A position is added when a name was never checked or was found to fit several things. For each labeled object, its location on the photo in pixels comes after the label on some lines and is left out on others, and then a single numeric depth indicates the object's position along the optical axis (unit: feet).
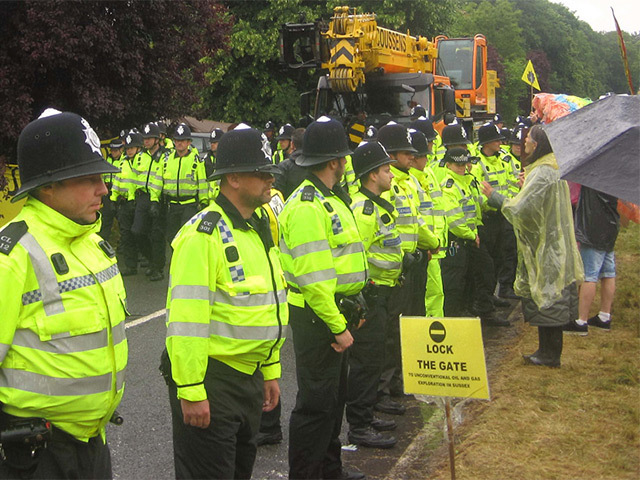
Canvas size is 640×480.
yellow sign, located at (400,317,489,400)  14.40
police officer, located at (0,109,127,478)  9.12
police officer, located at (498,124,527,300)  35.96
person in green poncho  22.98
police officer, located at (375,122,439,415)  21.54
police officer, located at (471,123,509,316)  31.42
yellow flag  66.03
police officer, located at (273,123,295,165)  41.81
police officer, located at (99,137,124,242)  43.88
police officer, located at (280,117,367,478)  14.73
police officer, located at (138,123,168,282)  38.86
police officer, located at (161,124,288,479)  11.19
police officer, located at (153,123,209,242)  37.65
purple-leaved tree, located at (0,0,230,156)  34.88
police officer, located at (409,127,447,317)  23.81
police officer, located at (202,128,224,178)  35.50
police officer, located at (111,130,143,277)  40.37
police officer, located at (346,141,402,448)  18.11
